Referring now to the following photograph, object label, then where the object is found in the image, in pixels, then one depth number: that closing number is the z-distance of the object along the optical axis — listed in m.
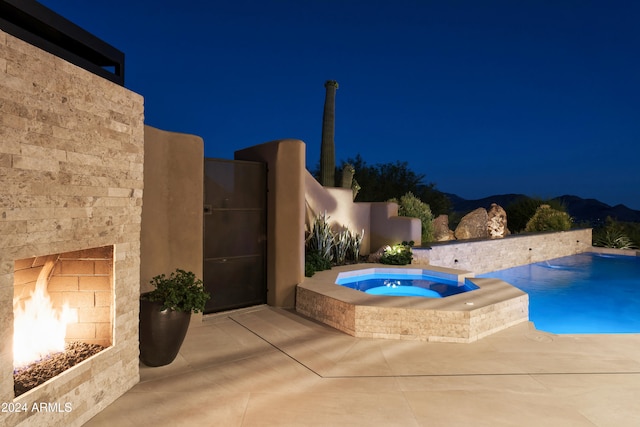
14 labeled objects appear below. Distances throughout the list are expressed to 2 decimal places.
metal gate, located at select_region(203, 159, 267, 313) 5.54
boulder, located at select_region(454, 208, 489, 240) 12.91
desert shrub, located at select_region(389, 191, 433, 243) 10.42
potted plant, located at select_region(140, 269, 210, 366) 3.71
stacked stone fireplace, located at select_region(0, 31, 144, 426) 2.14
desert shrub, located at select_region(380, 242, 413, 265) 8.00
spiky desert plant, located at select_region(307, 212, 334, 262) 7.82
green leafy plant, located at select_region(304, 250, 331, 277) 7.14
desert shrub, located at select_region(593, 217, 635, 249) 14.41
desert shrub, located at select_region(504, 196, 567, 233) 16.09
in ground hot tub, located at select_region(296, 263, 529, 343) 4.61
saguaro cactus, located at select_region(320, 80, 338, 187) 11.46
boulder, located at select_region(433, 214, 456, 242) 11.88
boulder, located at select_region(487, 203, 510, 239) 13.03
